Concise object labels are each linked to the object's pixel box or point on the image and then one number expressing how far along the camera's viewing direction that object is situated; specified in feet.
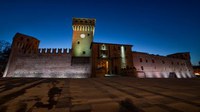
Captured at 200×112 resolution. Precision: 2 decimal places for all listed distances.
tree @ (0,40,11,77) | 93.29
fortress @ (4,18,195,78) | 65.46
